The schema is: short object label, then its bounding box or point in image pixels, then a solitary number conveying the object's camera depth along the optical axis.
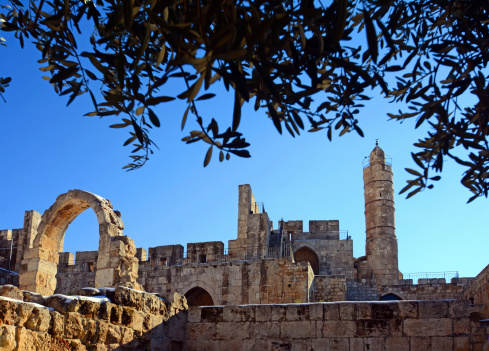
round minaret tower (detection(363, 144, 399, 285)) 31.20
